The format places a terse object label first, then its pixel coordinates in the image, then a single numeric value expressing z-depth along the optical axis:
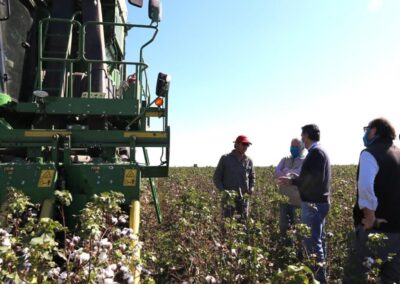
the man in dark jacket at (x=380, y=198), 3.57
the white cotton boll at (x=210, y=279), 2.90
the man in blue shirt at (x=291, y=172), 6.21
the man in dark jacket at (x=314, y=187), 4.91
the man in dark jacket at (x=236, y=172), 6.41
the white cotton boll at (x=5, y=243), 2.15
